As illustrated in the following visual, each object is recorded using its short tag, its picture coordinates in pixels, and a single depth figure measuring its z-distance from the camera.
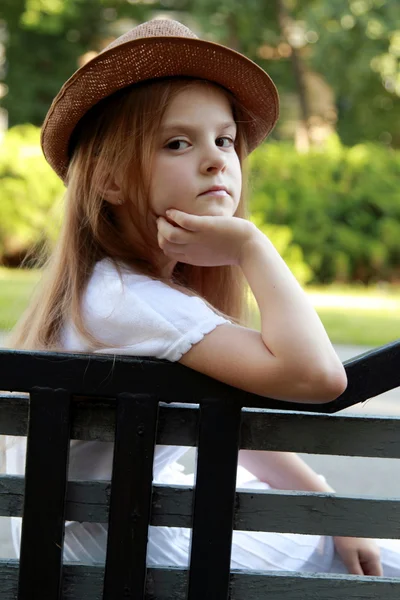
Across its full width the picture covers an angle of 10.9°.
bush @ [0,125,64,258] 11.84
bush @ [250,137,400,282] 11.76
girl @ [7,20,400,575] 2.03
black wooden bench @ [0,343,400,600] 1.98
